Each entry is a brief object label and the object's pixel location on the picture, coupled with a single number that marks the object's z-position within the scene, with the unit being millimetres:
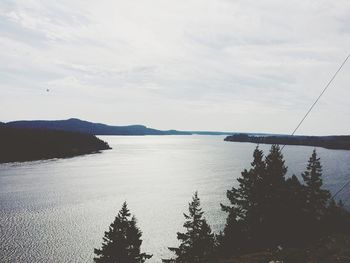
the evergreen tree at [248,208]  35156
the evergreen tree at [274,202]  28727
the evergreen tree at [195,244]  35781
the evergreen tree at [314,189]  55591
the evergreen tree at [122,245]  35469
